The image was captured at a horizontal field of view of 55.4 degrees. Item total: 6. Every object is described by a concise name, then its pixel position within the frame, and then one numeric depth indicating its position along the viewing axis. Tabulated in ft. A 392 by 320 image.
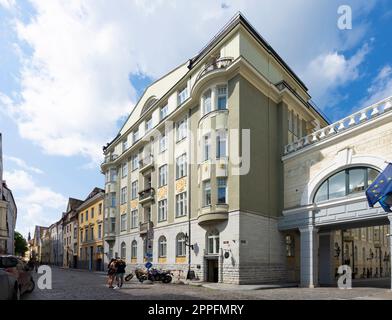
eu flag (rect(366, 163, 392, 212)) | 61.57
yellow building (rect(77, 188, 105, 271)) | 168.14
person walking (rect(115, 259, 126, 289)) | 65.10
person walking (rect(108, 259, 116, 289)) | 65.26
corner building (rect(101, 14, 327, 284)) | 81.66
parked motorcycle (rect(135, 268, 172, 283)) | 82.79
